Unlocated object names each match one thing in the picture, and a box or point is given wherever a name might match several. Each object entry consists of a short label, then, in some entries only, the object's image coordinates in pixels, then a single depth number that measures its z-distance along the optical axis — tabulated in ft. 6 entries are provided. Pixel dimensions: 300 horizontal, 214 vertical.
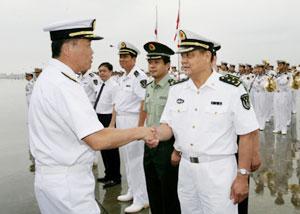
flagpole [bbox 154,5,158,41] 35.50
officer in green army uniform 11.67
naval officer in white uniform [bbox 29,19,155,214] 6.58
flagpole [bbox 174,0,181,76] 28.04
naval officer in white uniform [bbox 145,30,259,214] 8.19
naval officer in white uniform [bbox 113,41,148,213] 14.78
